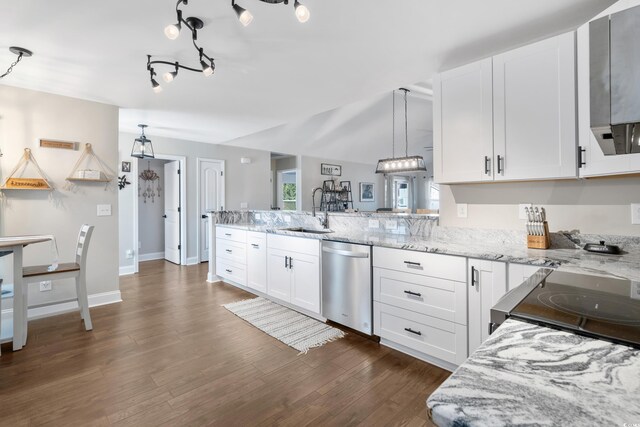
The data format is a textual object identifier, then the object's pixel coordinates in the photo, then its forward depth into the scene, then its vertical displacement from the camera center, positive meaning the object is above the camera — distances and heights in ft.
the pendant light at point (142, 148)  15.37 +3.50
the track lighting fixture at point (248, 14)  5.23 +3.41
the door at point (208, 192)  19.57 +1.31
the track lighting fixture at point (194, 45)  5.91 +3.96
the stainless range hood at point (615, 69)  2.21 +1.03
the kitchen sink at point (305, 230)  12.17 -0.75
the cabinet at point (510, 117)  6.31 +2.14
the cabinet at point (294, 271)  9.82 -2.02
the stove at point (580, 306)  2.43 -0.94
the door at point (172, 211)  19.10 +0.12
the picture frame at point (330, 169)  26.00 +3.61
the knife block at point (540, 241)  6.75 -0.70
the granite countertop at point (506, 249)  5.07 -0.88
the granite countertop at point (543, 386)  1.45 -0.97
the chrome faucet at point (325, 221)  11.95 -0.37
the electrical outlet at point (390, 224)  9.81 -0.43
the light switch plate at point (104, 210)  11.79 +0.14
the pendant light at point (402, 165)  16.21 +2.50
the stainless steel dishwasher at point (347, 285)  8.36 -2.12
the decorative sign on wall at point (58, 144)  10.53 +2.45
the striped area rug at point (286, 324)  8.55 -3.53
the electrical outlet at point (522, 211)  7.59 -0.04
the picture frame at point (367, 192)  29.14 +1.86
